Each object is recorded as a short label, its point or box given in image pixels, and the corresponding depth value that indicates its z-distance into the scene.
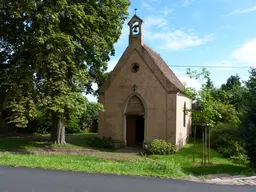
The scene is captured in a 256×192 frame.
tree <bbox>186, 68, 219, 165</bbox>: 14.59
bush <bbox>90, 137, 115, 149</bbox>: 20.08
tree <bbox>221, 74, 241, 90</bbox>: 57.34
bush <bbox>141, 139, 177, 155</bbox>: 17.77
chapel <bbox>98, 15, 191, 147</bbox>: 19.62
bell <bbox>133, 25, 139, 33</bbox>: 21.48
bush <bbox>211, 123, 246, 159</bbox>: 17.24
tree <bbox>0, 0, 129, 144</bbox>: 15.87
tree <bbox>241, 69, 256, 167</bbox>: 11.70
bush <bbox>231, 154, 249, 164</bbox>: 14.90
